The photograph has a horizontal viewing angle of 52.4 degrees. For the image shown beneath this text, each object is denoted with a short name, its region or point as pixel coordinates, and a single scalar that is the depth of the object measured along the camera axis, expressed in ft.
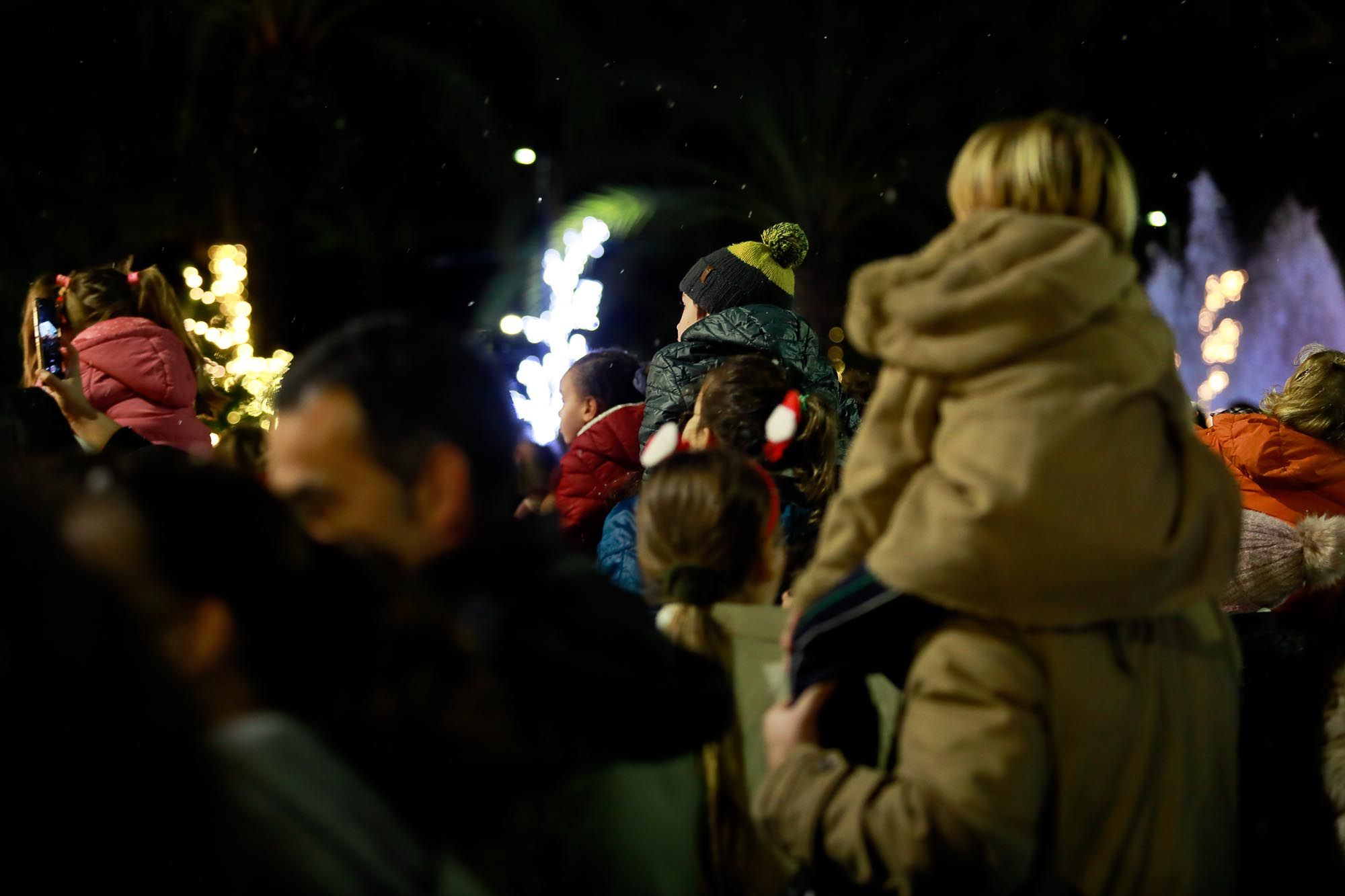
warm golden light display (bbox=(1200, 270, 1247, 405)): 81.46
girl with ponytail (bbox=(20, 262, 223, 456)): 16.35
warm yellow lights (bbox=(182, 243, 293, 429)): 20.27
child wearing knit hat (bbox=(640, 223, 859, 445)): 15.23
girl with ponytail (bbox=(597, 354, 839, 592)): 12.55
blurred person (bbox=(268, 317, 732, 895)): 5.75
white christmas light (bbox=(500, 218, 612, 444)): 22.58
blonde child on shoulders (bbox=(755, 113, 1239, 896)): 6.59
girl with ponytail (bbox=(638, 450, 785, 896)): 8.23
